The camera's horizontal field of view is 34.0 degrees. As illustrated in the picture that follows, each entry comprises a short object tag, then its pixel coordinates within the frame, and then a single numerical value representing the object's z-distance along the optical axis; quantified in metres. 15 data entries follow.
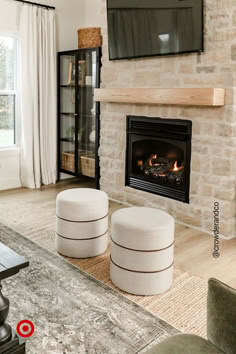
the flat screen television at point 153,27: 3.34
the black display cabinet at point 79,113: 4.63
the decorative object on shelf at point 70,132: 5.06
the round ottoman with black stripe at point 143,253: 2.33
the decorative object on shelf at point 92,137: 4.73
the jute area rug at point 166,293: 2.15
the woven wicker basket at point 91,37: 4.61
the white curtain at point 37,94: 4.62
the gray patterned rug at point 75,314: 1.91
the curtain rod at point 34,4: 4.52
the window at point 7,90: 4.66
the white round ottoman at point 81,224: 2.78
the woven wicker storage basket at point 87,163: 4.79
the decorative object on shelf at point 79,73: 4.72
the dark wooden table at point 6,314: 1.69
